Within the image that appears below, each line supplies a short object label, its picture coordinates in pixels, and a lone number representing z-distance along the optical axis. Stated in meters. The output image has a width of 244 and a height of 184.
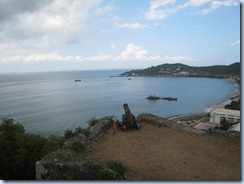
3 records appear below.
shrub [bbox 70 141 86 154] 4.65
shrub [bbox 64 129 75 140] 8.74
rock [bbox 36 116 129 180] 3.59
